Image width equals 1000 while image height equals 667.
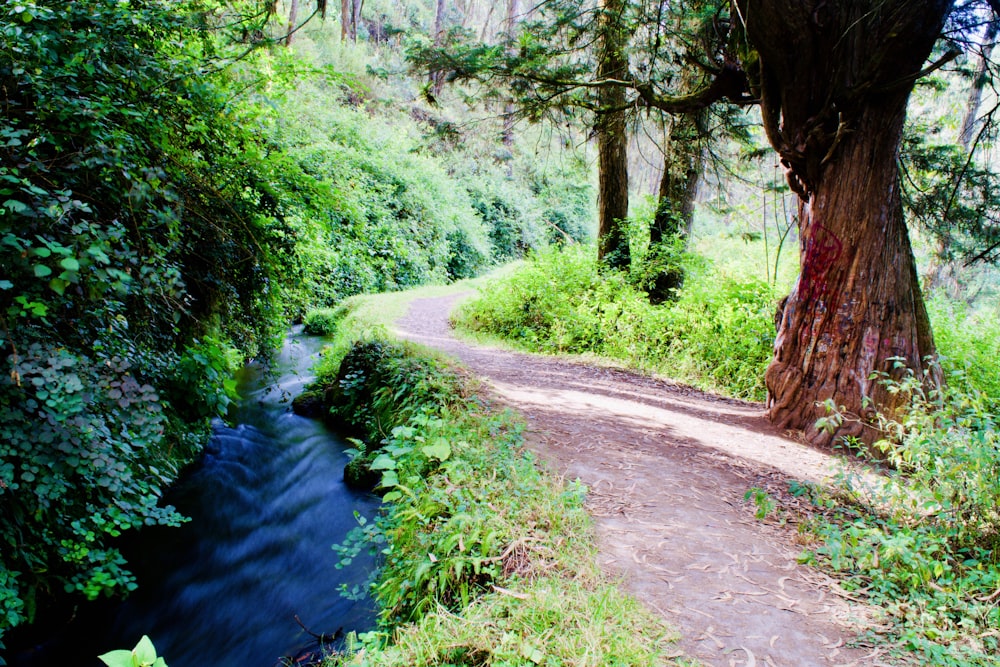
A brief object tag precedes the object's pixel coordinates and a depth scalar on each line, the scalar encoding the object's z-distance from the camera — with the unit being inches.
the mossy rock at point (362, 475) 238.5
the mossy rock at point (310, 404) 328.2
